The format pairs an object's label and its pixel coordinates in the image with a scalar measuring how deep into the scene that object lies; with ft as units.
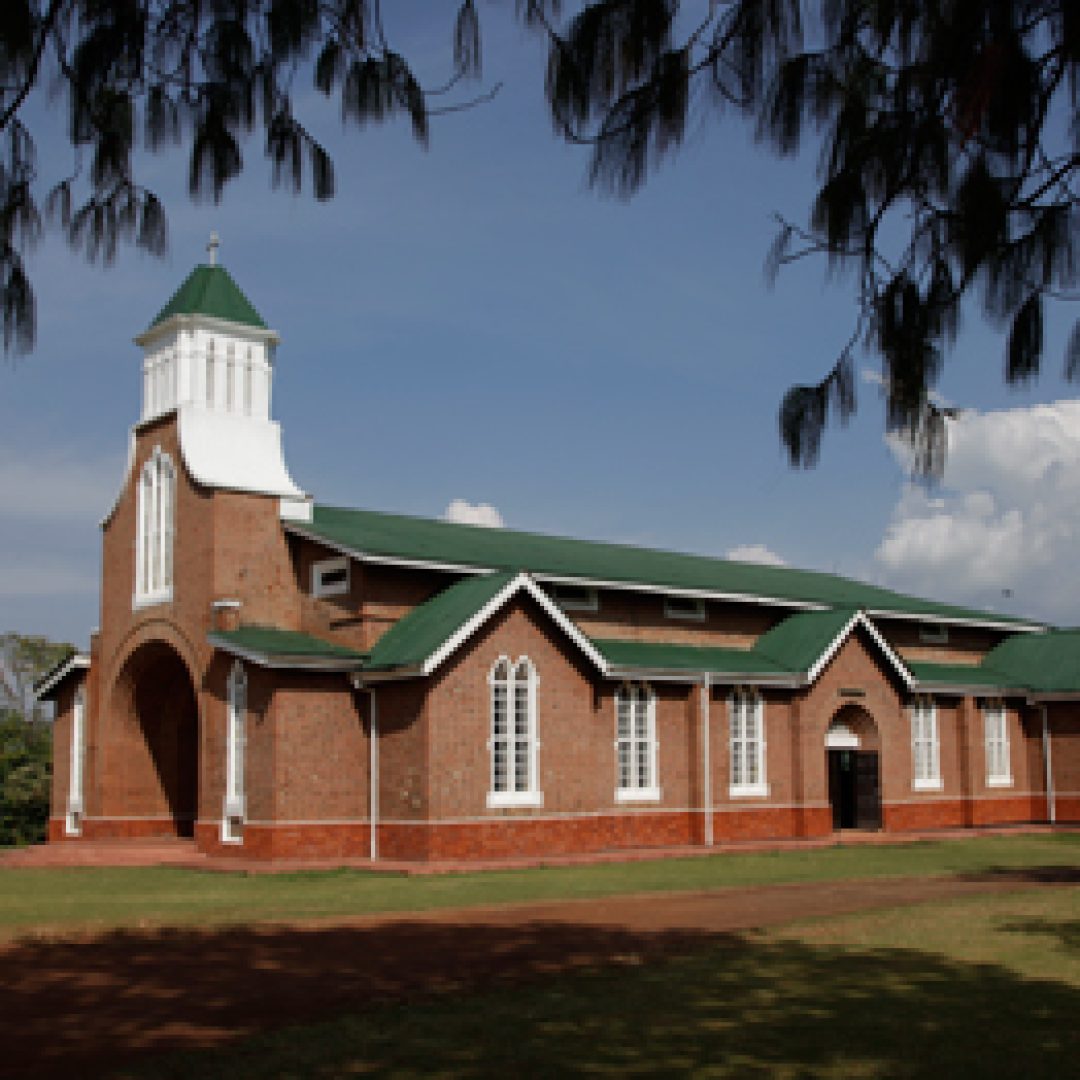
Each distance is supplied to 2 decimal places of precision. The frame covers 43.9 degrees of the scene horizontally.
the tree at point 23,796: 135.64
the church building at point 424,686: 89.40
